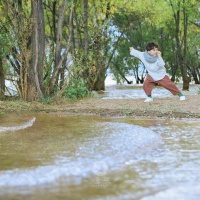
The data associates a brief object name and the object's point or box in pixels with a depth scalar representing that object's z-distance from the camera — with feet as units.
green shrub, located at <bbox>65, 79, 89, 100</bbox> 38.58
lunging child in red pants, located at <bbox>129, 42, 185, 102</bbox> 36.65
